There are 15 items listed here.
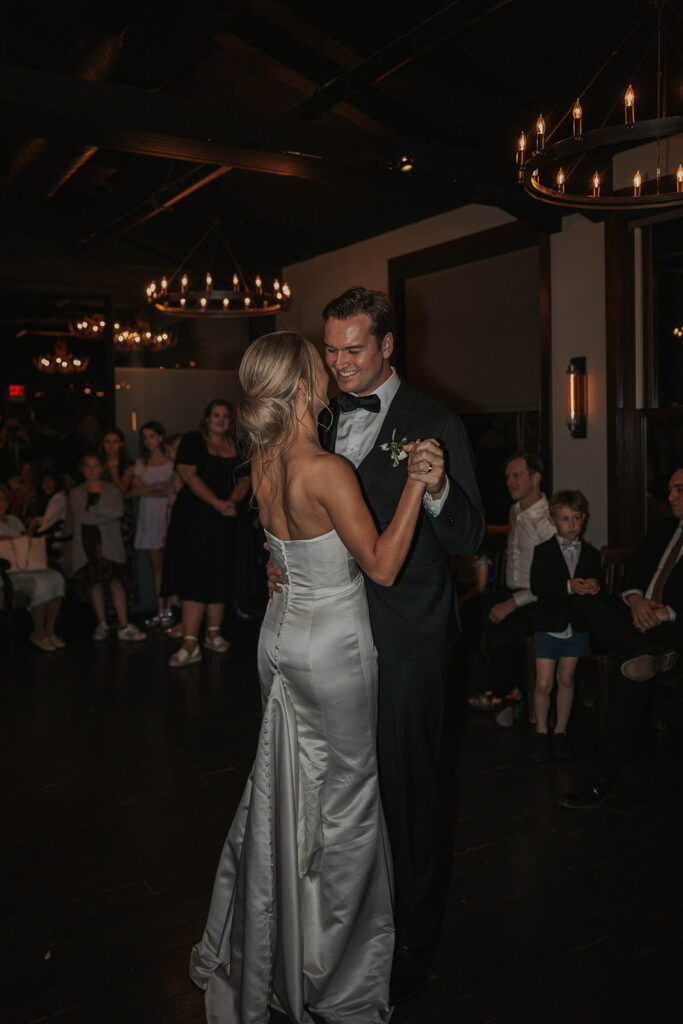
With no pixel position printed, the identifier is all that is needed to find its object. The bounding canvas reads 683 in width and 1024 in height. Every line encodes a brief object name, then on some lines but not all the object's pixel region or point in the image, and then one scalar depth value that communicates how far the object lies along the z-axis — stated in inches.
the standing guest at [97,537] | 242.7
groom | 85.7
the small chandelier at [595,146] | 111.0
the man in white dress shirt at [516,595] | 165.0
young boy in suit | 151.5
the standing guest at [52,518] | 248.8
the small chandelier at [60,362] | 350.3
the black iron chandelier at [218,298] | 244.4
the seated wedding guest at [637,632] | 133.2
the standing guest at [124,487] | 254.7
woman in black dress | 217.9
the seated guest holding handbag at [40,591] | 231.3
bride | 78.7
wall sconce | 225.1
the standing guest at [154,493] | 261.5
